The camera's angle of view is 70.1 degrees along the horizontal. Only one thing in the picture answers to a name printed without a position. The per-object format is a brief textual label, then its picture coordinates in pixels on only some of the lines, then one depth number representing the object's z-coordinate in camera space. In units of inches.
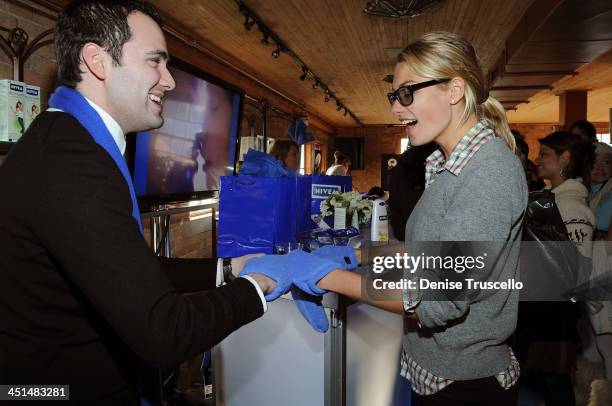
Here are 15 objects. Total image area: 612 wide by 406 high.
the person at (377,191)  278.6
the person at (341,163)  271.3
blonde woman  41.7
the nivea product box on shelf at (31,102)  92.5
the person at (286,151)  205.5
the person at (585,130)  152.0
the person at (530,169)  128.8
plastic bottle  85.3
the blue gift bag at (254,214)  74.6
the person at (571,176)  104.6
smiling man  33.1
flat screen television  102.3
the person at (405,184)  96.0
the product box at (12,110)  86.7
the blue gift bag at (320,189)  100.6
